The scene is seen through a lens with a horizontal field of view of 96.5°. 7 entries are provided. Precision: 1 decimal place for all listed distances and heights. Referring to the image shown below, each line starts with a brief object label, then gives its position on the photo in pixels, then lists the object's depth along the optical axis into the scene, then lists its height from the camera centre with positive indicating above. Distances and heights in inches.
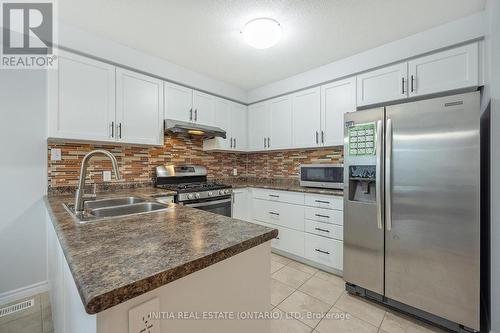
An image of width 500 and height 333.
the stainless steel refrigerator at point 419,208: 61.4 -13.0
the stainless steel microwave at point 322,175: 102.2 -4.5
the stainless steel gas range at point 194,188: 99.6 -10.4
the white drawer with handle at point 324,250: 94.3 -37.4
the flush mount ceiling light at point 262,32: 72.4 +44.6
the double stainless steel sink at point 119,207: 64.7 -12.7
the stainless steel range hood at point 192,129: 103.0 +18.0
